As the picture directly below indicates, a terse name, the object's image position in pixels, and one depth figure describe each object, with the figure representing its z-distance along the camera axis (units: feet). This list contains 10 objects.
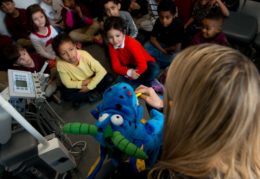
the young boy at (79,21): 7.98
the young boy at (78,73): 5.70
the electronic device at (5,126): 3.53
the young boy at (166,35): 6.52
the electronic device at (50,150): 3.33
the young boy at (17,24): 7.43
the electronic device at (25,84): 3.81
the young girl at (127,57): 5.87
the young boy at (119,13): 6.97
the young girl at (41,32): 6.71
